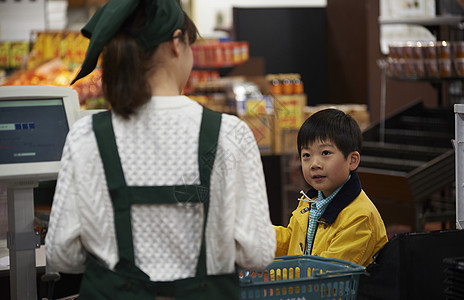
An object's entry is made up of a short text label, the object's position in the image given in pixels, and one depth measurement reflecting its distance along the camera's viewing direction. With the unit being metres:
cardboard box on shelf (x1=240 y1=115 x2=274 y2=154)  6.01
